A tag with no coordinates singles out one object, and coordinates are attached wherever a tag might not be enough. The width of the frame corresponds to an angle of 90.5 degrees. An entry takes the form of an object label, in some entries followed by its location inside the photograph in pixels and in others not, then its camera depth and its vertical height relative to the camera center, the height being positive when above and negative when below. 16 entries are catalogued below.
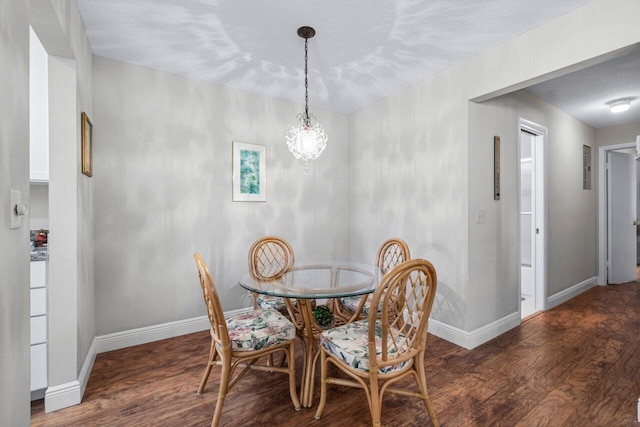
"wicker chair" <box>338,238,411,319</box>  2.40 -0.45
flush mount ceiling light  3.58 +1.24
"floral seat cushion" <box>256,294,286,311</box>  2.50 -0.71
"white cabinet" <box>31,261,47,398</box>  1.93 -0.68
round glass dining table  1.86 -0.46
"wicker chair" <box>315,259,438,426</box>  1.48 -0.70
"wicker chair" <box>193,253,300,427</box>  1.67 -0.72
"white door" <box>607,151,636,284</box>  4.70 -0.04
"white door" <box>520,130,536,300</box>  4.31 -0.12
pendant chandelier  2.45 +0.59
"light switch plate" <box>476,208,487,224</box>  2.83 -0.02
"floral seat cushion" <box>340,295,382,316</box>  2.37 -0.69
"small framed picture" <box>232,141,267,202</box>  3.26 +0.45
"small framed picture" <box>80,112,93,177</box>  2.10 +0.48
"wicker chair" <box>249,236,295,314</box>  2.54 -0.46
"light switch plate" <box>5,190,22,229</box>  1.01 +0.02
